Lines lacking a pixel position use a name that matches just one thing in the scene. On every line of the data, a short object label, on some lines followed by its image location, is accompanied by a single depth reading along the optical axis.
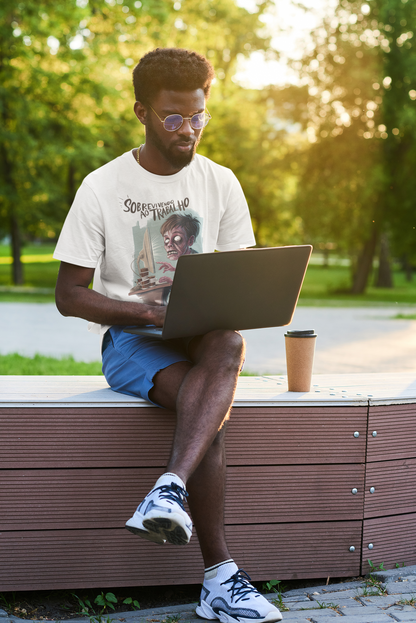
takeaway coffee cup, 2.76
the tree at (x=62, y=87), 19.06
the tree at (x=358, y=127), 22.47
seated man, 2.25
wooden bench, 2.44
